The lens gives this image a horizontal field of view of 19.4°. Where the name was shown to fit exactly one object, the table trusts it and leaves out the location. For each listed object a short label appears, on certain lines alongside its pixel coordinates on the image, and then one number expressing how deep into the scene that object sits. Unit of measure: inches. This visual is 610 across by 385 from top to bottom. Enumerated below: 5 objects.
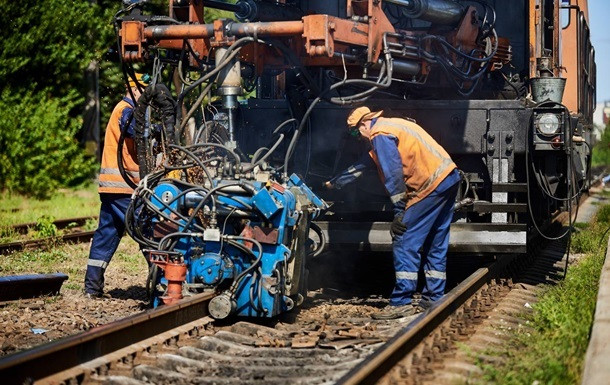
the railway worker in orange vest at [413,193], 537.5
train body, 480.1
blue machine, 470.2
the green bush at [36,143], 1353.9
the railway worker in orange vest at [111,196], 586.9
